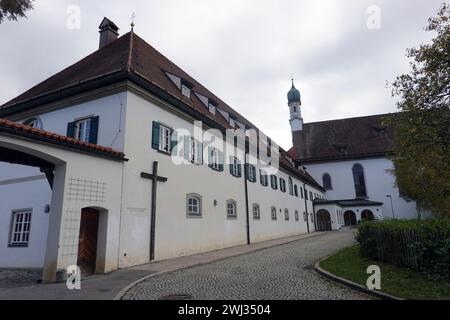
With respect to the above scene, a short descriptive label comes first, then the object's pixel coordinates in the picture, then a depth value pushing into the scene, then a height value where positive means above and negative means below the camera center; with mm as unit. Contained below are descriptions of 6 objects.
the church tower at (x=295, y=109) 52188 +19686
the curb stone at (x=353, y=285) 6141 -1292
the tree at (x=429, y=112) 11880 +4321
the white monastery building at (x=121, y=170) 9188 +2275
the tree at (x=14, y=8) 8703 +6206
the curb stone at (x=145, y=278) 6648 -1188
